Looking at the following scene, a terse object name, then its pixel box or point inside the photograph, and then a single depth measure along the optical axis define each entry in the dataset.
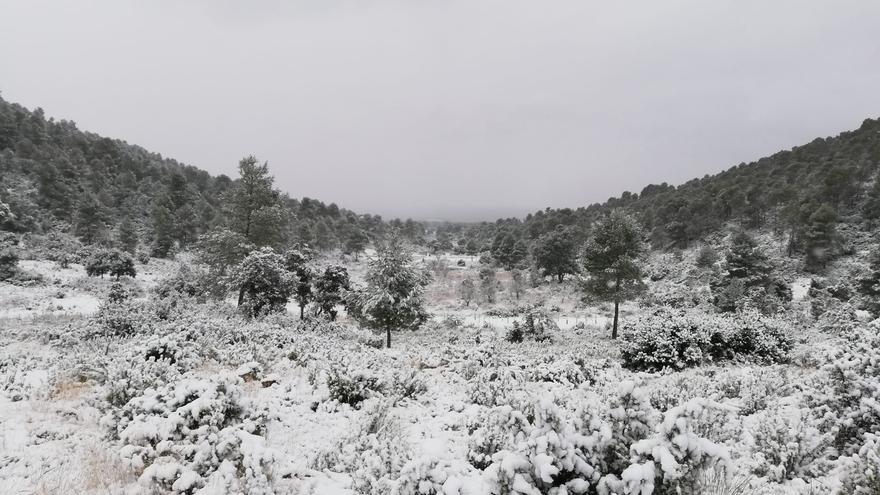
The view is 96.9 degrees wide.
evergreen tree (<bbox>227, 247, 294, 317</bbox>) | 18.00
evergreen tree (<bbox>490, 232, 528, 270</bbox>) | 61.29
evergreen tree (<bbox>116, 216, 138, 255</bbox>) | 42.19
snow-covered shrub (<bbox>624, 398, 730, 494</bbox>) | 3.31
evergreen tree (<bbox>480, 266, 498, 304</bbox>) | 41.81
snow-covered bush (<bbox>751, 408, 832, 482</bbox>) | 4.86
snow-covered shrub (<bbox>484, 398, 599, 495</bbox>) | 3.32
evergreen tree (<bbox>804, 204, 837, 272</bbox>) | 34.97
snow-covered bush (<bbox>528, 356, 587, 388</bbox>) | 9.91
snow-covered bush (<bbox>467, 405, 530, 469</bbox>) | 4.18
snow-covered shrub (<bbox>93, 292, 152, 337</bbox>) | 12.40
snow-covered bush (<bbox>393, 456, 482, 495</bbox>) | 3.63
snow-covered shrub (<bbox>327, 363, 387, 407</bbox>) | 7.87
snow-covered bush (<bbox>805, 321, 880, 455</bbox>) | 5.08
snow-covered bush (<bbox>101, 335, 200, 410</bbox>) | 6.64
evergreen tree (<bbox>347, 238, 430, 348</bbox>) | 18.38
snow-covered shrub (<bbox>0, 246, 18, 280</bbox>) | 25.19
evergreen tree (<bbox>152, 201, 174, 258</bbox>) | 45.22
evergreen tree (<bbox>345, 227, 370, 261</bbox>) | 67.69
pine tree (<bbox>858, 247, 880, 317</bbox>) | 23.11
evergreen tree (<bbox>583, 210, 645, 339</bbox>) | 21.83
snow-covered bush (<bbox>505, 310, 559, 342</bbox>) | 21.48
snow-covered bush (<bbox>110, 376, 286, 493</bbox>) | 4.21
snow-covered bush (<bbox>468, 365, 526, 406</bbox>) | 8.25
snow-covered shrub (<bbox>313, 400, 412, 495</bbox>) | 4.64
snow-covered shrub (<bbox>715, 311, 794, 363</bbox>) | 12.92
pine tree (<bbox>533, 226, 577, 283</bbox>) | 46.88
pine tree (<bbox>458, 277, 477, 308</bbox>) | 41.12
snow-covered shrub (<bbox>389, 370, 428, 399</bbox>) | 8.52
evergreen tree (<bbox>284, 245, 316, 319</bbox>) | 22.00
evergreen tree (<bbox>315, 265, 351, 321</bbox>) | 23.17
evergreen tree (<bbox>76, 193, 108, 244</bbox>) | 41.78
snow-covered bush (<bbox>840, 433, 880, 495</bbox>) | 3.72
